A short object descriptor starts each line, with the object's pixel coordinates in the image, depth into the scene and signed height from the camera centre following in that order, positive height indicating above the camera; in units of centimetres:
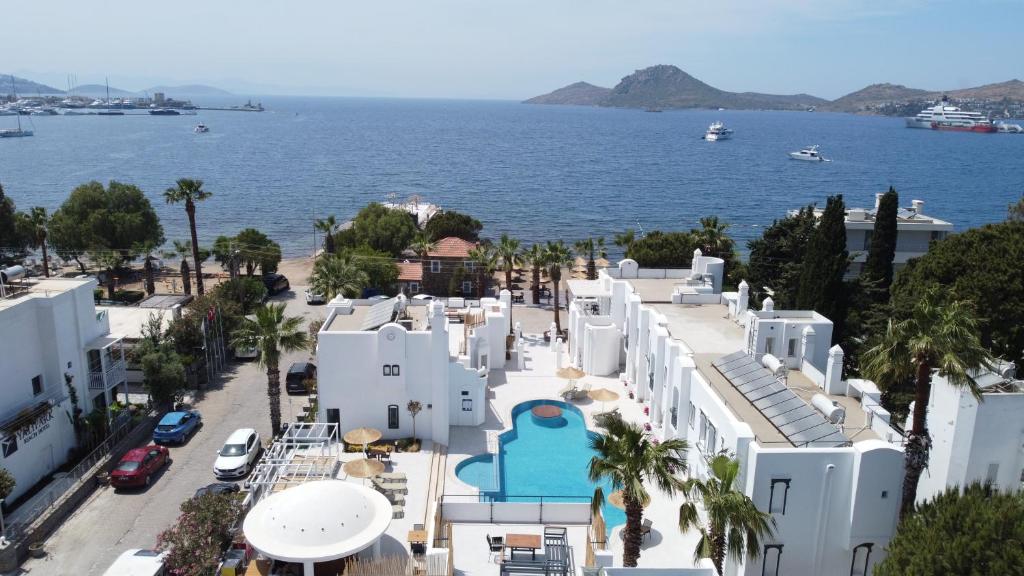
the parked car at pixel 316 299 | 5375 -1334
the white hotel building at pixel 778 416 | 2098 -936
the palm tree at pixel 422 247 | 5681 -1002
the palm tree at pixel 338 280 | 3956 -885
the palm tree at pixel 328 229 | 6128 -949
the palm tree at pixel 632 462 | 1867 -861
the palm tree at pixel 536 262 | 4935 -979
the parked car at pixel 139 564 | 2120 -1301
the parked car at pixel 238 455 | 2842 -1330
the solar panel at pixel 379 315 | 3044 -846
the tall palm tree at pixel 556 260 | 4828 -919
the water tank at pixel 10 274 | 2914 -649
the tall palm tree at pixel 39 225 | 5155 -809
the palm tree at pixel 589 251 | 5962 -1081
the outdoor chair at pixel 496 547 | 2289 -1318
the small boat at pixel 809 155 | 18588 -807
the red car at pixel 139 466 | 2731 -1320
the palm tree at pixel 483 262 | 5238 -1022
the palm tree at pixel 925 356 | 1891 -596
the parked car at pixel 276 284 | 5578 -1285
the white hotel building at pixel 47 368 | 2683 -1017
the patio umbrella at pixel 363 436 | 2705 -1168
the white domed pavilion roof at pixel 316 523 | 1916 -1085
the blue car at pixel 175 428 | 3123 -1332
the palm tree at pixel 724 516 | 1847 -975
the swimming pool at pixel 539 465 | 2820 -1406
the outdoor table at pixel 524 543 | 2220 -1263
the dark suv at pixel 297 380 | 3791 -1348
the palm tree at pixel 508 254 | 5103 -939
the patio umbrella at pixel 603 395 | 3290 -1221
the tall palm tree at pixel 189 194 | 4994 -564
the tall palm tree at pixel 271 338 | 2961 -895
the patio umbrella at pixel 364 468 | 2450 -1165
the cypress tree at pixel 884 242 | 4275 -671
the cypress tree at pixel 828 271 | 3831 -757
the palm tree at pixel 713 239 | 5416 -851
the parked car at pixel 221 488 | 2636 -1357
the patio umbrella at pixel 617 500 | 2598 -1324
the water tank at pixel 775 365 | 2670 -870
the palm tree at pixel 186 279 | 5331 -1204
